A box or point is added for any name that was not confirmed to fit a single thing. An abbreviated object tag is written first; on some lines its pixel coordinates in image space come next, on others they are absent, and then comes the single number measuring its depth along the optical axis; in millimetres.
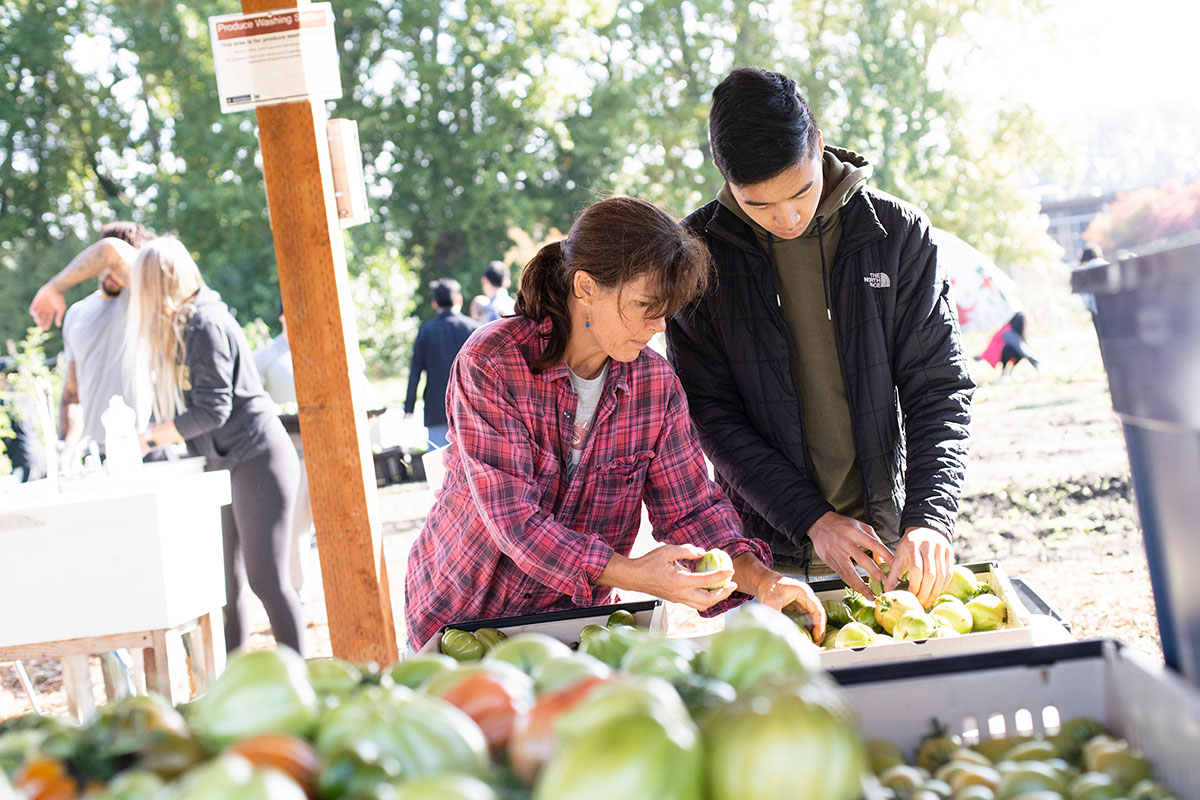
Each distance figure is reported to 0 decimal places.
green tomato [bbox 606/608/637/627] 1784
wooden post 2453
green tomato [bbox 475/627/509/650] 1717
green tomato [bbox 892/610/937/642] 1698
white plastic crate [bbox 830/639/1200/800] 1103
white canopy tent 9258
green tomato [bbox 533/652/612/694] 916
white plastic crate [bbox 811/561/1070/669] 1564
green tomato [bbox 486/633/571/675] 1035
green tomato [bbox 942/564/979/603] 1949
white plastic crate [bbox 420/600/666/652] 1802
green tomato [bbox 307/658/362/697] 1014
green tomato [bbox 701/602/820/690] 935
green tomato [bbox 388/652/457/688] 1055
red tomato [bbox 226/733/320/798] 796
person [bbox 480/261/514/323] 7641
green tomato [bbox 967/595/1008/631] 1823
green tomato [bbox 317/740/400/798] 778
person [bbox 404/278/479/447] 7219
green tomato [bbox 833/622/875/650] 1740
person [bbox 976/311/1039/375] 11570
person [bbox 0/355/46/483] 7418
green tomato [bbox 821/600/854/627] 1905
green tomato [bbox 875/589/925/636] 1779
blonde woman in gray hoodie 3617
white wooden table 2859
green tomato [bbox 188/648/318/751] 881
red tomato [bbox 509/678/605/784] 791
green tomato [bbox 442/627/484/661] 1660
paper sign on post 2412
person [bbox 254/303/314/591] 6184
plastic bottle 3391
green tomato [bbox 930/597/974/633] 1776
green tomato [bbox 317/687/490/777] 798
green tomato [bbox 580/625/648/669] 1165
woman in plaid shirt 1839
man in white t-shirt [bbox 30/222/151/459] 3898
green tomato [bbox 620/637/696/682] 956
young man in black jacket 2090
